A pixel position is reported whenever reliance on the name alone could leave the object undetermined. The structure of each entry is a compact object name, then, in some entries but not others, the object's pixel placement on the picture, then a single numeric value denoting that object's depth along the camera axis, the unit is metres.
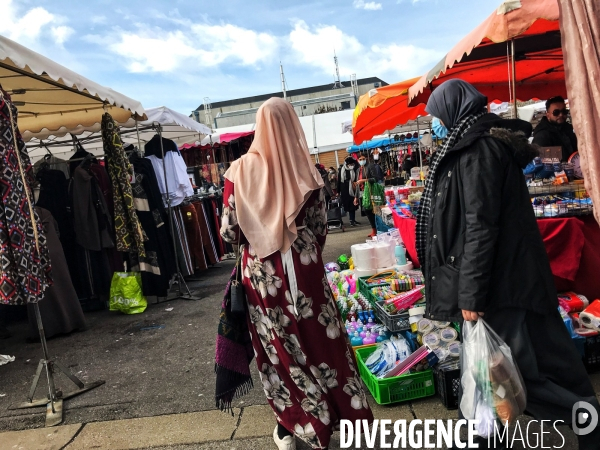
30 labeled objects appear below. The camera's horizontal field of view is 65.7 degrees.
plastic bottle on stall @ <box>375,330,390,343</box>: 3.80
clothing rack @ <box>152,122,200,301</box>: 7.09
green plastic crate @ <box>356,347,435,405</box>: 3.18
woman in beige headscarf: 2.54
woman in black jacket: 2.18
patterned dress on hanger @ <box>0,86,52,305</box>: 3.18
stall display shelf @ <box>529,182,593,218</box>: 3.83
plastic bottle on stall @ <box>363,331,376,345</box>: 3.79
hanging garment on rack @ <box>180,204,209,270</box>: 8.11
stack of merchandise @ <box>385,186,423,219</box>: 6.09
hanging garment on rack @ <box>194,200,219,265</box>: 8.46
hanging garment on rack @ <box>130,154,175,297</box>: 6.57
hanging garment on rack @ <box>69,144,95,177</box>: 6.71
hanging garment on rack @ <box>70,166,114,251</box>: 6.28
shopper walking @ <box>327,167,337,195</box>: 16.65
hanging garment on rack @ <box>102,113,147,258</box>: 6.01
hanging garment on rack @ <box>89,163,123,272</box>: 6.45
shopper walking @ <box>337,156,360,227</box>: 14.04
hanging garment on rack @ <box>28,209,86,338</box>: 5.63
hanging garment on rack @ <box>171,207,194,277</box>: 7.57
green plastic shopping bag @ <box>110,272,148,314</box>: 6.44
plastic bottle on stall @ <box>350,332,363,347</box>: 3.81
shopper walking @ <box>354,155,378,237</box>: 10.71
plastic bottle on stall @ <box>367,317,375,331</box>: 3.99
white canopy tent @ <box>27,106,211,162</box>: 7.23
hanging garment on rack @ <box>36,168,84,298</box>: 6.52
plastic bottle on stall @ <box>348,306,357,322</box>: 4.25
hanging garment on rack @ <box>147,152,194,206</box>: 7.33
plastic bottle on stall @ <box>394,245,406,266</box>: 5.25
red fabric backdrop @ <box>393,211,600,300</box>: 3.76
